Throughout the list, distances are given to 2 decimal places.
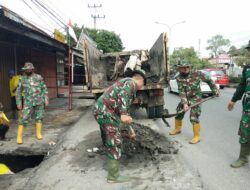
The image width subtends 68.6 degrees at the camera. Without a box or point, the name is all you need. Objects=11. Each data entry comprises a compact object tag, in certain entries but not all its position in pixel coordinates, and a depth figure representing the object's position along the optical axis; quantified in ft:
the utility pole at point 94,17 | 77.75
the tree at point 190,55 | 111.73
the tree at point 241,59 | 65.78
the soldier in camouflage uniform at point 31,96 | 12.91
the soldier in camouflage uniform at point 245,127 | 9.10
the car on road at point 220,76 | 43.34
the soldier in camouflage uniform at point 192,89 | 12.21
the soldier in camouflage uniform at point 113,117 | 8.19
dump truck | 16.64
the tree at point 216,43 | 137.66
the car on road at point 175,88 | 30.28
